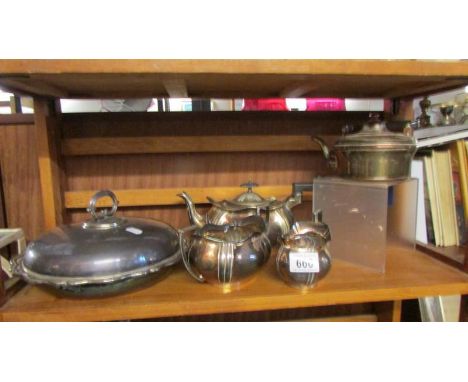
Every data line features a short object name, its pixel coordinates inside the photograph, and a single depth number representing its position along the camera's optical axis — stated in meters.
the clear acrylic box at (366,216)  0.65
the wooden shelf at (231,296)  0.52
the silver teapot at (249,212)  0.69
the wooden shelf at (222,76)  0.49
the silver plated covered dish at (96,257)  0.51
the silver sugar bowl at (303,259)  0.56
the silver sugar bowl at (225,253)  0.55
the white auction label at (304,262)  0.56
